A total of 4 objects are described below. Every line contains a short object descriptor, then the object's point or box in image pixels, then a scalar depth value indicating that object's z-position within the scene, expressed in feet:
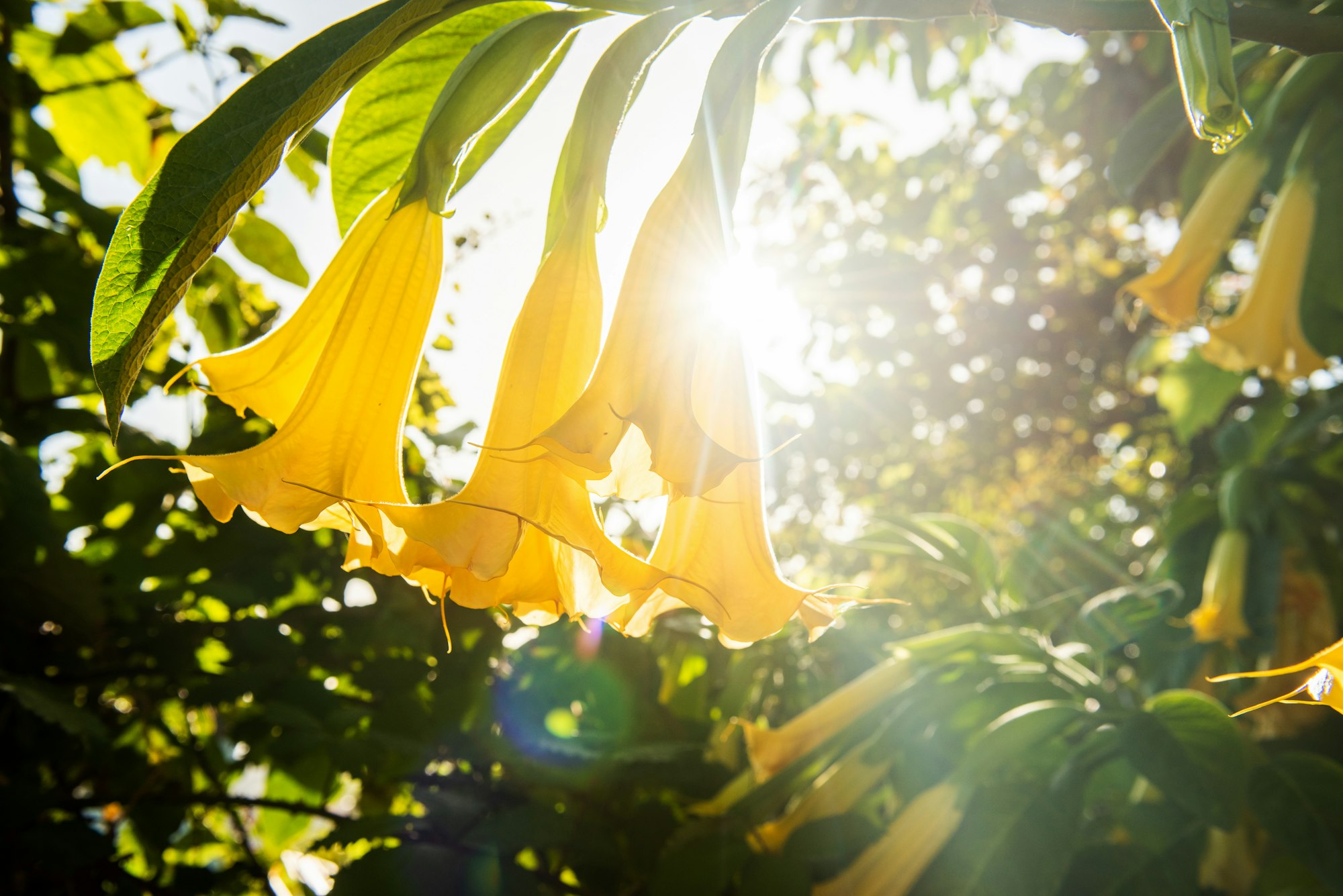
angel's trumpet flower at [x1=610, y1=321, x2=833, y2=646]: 1.29
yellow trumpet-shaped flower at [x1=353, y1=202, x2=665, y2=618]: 1.21
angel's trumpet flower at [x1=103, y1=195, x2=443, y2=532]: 1.25
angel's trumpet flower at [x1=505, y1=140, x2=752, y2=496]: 1.13
